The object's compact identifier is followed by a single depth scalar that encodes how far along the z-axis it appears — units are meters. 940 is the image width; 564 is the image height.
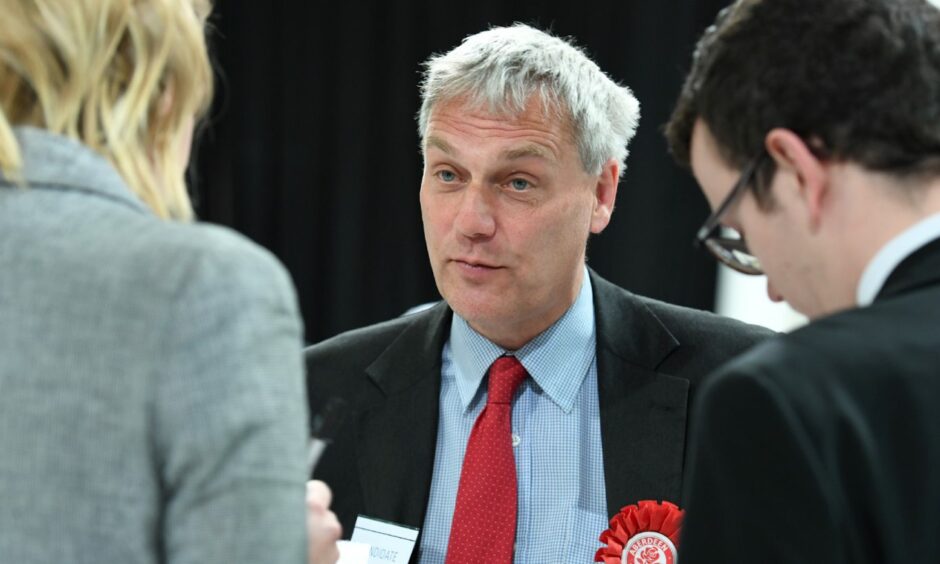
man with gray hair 3.65
